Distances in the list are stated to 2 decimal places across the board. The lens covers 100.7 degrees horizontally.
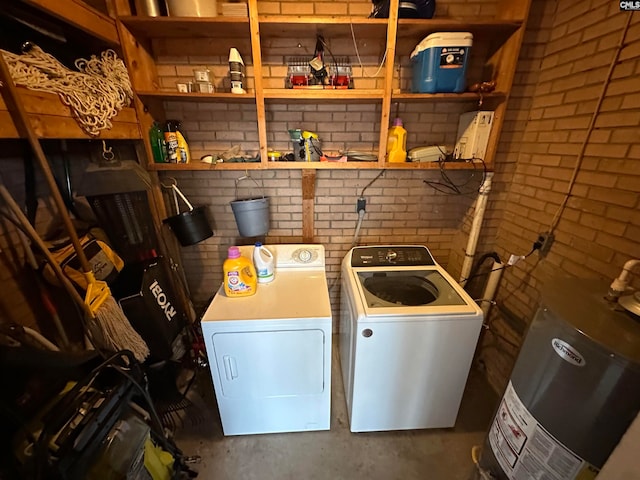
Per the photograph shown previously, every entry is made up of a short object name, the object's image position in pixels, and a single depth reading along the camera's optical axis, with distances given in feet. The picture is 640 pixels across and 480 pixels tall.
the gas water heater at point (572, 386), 2.31
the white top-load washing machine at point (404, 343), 4.32
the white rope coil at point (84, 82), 3.33
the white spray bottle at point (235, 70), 4.68
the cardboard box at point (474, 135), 5.02
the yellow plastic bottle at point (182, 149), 5.24
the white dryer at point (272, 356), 4.31
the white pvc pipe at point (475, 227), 5.42
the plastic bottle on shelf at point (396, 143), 5.31
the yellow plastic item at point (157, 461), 3.64
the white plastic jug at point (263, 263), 5.30
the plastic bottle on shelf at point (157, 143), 5.09
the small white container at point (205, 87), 4.92
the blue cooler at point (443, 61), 4.39
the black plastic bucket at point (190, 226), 5.34
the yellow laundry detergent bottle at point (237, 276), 4.84
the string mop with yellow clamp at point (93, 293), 3.01
